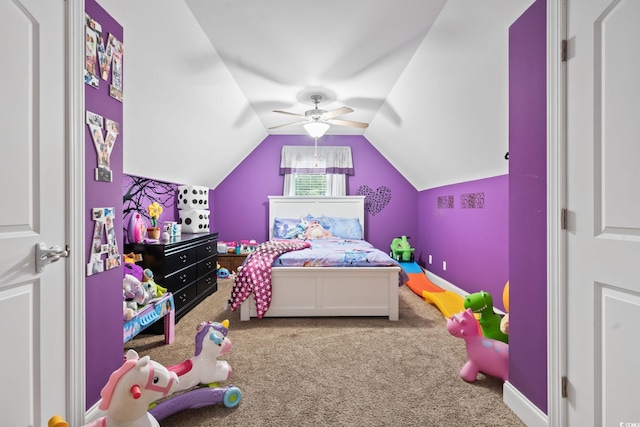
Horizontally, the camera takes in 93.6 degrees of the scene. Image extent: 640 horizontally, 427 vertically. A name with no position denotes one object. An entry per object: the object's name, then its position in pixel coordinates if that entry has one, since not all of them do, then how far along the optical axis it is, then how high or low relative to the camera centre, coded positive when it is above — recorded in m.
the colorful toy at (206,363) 1.76 -0.90
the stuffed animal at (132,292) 2.11 -0.56
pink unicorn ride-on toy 1.91 -0.90
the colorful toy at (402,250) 5.08 -0.64
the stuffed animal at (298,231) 4.91 -0.30
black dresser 2.82 -0.57
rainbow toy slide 3.27 -1.01
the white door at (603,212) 1.05 +0.00
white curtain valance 5.55 +0.97
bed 3.08 -0.82
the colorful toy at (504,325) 2.08 -0.79
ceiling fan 3.57 +1.10
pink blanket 2.98 -0.72
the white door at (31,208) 1.04 +0.02
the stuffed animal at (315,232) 4.82 -0.31
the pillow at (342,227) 5.08 -0.24
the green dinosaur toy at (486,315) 2.18 -0.77
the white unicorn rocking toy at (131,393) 1.20 -0.73
